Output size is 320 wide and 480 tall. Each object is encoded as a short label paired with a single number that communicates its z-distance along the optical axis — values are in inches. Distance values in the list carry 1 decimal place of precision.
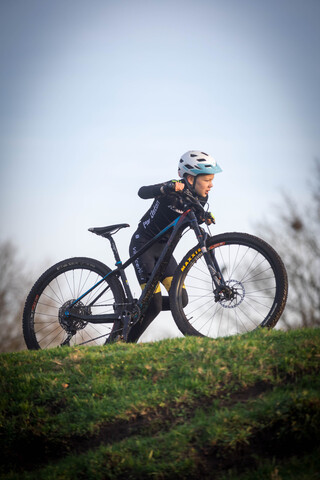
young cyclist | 565.0
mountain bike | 484.7
